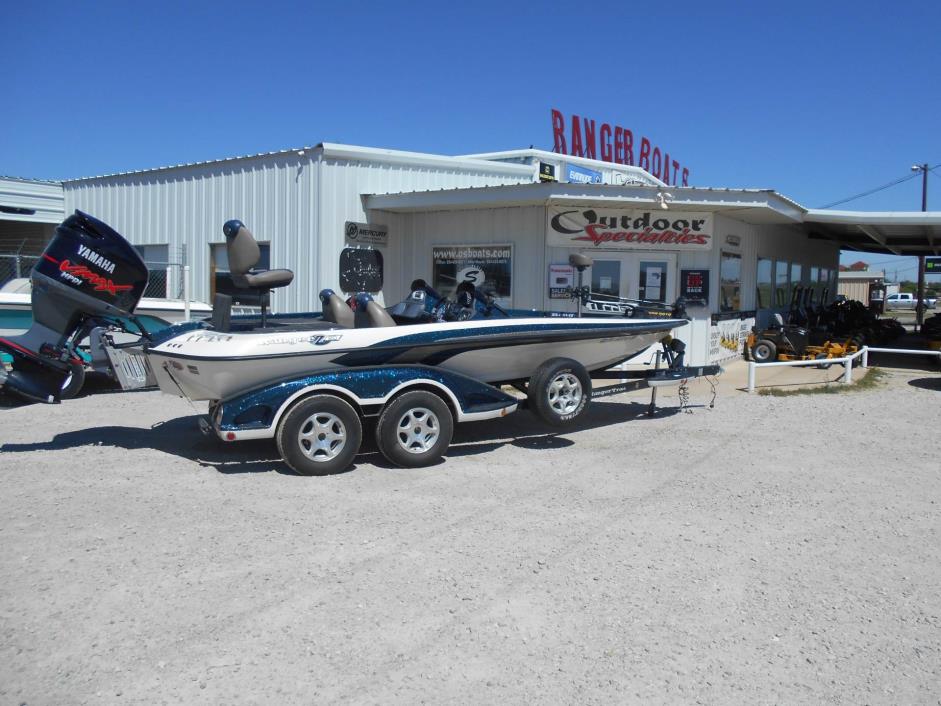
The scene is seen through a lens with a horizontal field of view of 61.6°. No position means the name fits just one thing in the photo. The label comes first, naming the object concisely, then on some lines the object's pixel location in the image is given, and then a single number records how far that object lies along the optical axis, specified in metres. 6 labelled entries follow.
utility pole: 31.50
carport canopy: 13.94
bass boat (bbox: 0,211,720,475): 6.17
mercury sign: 12.71
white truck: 62.75
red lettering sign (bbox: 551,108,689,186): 22.19
